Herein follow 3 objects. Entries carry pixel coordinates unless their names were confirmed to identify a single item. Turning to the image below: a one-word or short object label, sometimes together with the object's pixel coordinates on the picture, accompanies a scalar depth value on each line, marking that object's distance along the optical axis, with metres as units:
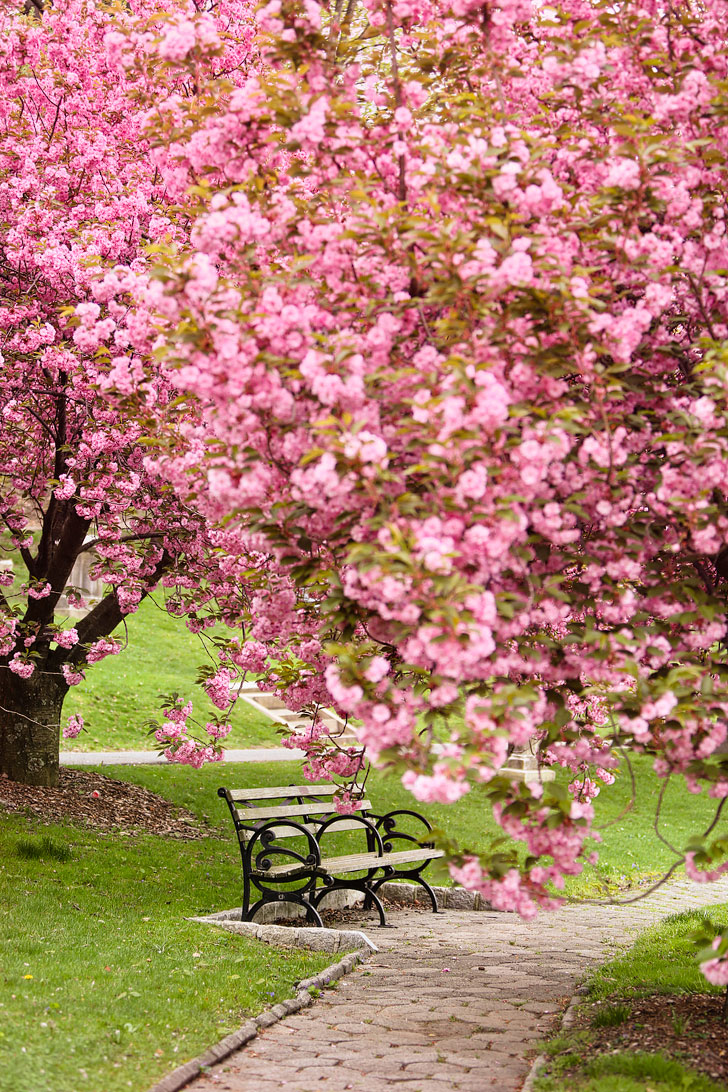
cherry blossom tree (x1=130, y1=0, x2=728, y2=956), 7.63
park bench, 15.62
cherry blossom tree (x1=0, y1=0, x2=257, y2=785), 16.47
